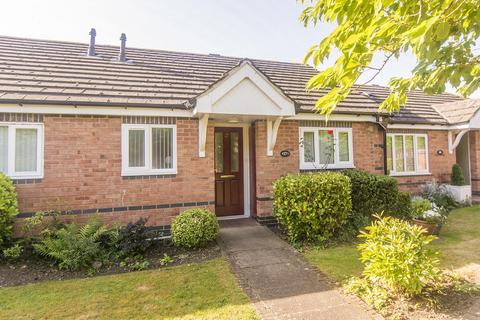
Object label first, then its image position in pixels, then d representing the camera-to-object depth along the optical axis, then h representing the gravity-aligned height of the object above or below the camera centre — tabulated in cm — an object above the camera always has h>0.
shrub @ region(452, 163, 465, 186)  1034 -46
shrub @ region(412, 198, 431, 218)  716 -114
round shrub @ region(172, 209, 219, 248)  583 -135
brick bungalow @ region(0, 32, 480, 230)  621 +97
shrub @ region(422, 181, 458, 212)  967 -114
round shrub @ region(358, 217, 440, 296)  367 -133
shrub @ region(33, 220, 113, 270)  507 -152
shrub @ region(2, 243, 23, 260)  524 -163
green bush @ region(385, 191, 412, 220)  752 -117
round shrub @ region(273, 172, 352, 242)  609 -89
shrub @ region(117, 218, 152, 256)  560 -153
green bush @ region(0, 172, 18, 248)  528 -75
